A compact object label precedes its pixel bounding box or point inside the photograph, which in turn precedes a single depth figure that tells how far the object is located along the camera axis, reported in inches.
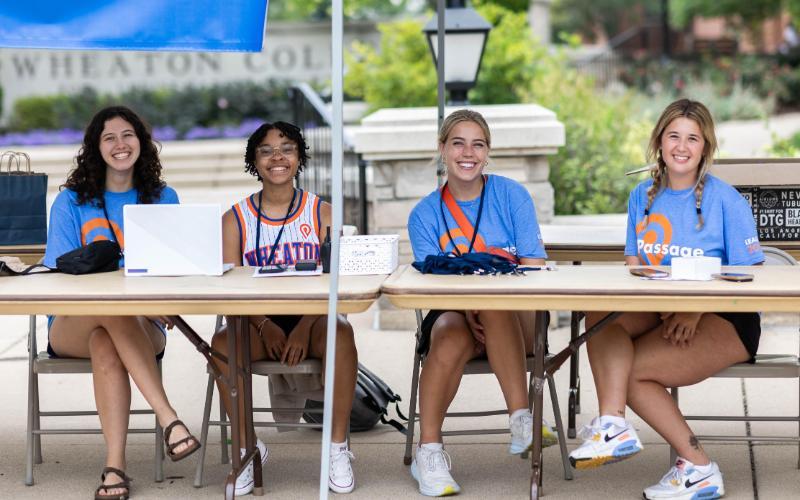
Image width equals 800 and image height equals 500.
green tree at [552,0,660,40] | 1444.4
